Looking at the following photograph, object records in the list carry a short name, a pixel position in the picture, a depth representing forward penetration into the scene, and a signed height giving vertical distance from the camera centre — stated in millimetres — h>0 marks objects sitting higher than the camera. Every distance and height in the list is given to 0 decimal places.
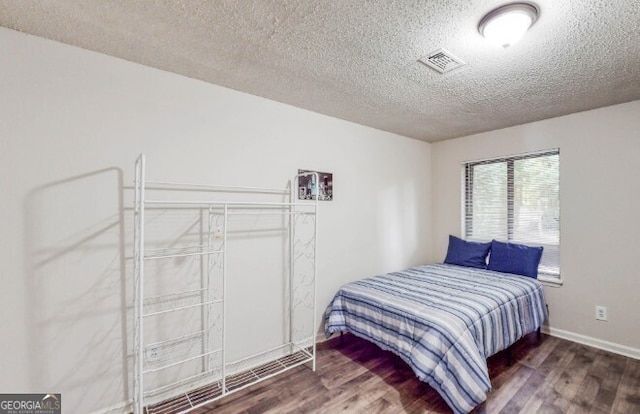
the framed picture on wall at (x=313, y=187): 2818 +198
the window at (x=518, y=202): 3203 +55
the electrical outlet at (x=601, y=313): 2777 -1008
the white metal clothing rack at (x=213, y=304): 1876 -779
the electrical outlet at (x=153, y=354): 2014 -1008
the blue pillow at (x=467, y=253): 3496 -566
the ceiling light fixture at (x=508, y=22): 1416 +926
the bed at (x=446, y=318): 1909 -884
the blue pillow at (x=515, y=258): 3088 -563
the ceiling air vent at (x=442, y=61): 1845 +952
